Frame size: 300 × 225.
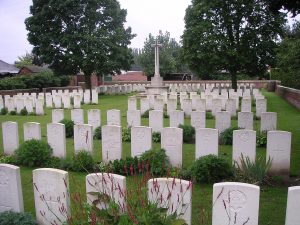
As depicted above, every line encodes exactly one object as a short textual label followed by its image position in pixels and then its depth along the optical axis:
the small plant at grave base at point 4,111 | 16.55
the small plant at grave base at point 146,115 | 14.08
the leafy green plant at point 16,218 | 3.87
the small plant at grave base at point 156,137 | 9.25
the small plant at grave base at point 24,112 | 16.07
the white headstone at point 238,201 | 3.21
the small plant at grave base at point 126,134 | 9.54
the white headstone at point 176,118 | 9.99
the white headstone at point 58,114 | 10.82
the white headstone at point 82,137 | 7.29
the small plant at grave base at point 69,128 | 10.16
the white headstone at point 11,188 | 4.16
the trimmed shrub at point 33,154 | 7.16
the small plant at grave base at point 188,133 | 9.26
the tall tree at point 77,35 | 26.16
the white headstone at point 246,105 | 12.99
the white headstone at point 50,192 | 3.88
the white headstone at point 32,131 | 7.86
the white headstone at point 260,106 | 12.98
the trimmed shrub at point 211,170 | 5.88
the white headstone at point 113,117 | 9.95
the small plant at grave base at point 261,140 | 8.47
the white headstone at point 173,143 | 6.72
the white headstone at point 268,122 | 9.00
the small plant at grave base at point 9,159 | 7.42
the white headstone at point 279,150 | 6.12
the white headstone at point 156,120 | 9.74
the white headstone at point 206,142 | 6.57
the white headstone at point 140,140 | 6.84
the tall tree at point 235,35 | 23.34
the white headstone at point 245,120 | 9.23
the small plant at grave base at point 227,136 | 8.72
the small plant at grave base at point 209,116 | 13.21
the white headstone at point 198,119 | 9.76
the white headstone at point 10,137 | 7.91
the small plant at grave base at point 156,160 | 6.16
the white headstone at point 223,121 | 9.34
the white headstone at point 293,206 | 3.15
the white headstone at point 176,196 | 3.53
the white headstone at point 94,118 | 10.34
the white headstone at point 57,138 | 7.45
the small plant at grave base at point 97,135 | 9.77
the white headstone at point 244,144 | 6.28
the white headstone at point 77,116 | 10.62
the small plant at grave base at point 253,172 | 5.68
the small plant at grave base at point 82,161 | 6.72
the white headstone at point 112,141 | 6.95
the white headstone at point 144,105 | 14.65
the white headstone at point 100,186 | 3.65
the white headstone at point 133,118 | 10.23
